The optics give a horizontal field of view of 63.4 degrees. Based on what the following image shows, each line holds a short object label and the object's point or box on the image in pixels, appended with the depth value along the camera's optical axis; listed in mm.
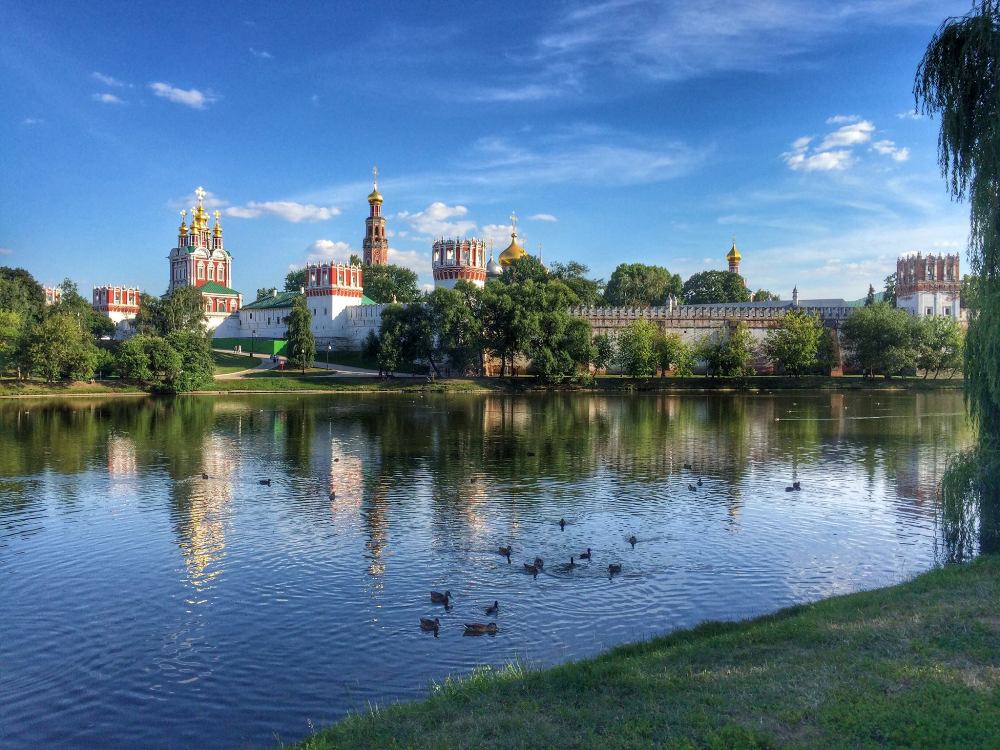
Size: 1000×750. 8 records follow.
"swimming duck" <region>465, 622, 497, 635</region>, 10109
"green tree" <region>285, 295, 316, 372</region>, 64000
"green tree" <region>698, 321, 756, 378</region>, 59938
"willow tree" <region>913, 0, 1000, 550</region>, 10953
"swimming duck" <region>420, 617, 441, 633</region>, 10173
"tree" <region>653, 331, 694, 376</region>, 60188
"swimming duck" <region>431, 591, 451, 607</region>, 11188
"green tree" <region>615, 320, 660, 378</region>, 58562
